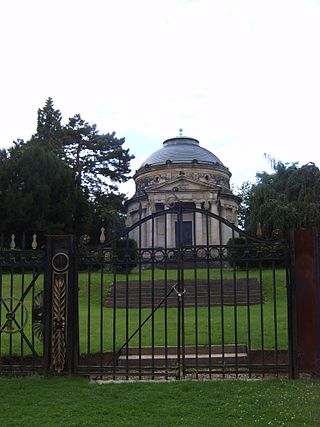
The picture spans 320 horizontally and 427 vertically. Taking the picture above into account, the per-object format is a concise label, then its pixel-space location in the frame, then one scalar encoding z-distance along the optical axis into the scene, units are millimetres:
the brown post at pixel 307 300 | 7363
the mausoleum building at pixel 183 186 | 42281
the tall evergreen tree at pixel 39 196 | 34625
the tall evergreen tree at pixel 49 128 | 47156
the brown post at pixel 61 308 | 7680
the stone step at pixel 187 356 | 8766
